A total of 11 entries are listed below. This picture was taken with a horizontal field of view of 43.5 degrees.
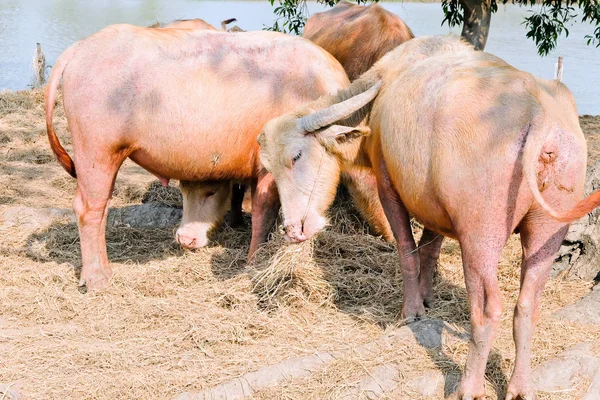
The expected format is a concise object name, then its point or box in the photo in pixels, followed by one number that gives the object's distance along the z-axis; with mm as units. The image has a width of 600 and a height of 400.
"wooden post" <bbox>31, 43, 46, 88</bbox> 16266
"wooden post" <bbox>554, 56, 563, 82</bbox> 16873
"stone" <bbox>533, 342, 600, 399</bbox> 4309
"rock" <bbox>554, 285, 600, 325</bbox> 5066
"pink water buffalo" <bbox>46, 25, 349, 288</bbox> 5652
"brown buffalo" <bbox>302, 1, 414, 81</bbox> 7629
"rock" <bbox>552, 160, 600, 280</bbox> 5883
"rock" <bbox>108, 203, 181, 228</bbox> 7598
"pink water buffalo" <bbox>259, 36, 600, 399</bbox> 3773
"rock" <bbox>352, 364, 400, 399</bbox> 4211
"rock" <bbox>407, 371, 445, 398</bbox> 4262
